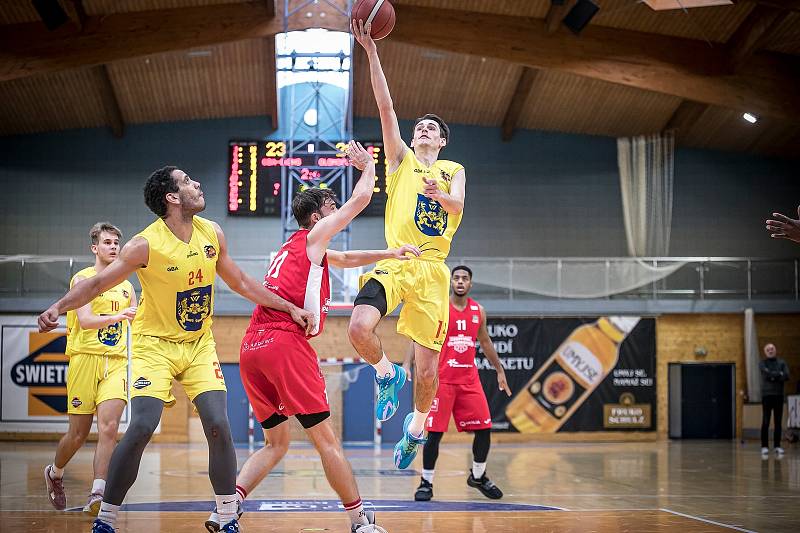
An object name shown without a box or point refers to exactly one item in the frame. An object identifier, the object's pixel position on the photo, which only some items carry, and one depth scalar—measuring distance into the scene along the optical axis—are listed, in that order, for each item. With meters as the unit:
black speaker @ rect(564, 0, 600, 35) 17.38
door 21.73
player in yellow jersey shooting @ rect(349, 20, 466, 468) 6.10
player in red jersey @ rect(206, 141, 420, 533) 5.12
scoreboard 21.52
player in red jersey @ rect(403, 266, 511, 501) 8.57
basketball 6.40
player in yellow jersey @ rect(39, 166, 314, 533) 4.91
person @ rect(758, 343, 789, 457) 15.43
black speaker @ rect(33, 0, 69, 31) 17.06
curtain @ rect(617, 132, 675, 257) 23.02
